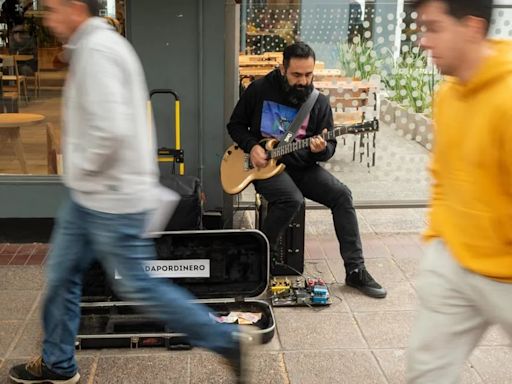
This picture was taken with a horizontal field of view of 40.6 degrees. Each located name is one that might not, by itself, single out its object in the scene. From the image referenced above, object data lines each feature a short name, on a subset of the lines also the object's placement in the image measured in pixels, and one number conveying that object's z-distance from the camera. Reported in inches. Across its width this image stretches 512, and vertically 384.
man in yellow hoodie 76.7
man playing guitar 165.5
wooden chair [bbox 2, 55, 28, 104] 198.8
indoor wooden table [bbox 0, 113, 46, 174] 202.2
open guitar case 146.9
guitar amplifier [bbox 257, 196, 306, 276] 174.4
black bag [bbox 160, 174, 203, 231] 161.8
